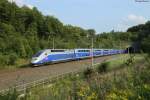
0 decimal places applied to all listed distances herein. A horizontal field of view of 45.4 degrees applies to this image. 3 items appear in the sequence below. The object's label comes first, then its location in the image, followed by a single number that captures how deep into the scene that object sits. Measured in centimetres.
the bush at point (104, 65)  1765
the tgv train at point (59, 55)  2425
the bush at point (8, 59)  2396
